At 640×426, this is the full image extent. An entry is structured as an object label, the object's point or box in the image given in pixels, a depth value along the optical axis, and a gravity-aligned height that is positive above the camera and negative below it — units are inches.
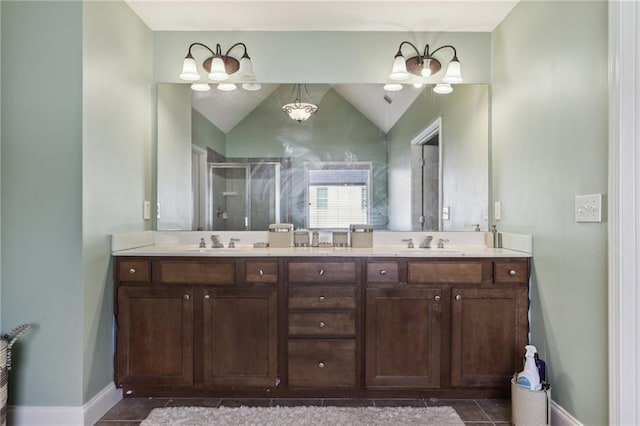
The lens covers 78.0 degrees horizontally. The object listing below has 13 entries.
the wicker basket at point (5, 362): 70.3 -26.9
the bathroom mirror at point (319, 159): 104.5 +14.3
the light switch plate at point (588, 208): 63.0 +0.7
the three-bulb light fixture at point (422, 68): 98.6 +36.7
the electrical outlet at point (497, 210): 99.1 +0.4
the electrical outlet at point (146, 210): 100.4 +0.7
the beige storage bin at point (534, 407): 71.7 -35.5
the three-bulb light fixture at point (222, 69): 97.1 +35.9
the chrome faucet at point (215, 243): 101.0 -7.8
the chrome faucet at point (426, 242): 100.2 -7.6
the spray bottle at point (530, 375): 73.0 -30.3
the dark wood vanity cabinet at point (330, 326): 83.9 -24.2
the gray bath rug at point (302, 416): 78.1 -41.4
